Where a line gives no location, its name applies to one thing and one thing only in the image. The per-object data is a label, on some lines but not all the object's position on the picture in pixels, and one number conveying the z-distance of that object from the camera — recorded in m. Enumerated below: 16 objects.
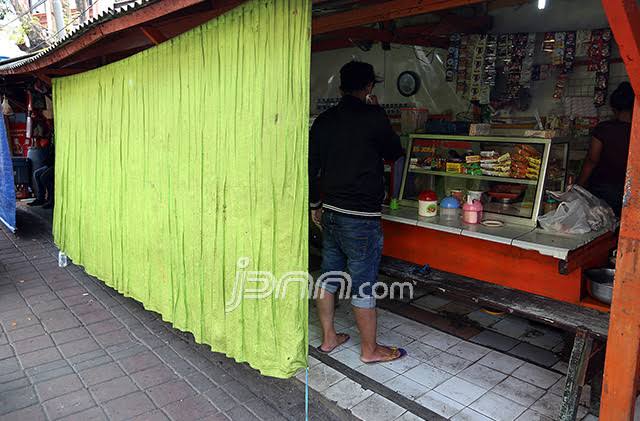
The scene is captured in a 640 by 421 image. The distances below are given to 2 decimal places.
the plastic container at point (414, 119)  4.88
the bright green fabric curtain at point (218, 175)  2.67
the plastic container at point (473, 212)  3.84
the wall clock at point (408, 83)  6.64
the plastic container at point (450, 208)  4.17
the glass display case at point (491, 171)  3.73
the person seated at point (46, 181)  9.61
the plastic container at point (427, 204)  4.15
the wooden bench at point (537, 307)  2.83
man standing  3.35
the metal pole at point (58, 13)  15.48
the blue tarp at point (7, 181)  7.61
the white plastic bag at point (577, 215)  3.48
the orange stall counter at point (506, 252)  3.24
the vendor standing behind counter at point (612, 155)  3.91
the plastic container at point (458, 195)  4.31
